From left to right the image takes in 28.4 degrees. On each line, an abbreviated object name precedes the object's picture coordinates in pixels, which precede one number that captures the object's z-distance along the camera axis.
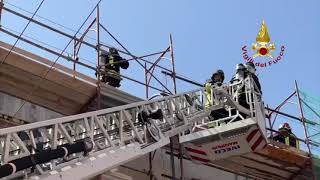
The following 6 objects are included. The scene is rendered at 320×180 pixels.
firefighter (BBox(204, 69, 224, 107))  11.86
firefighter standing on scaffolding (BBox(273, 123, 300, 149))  14.94
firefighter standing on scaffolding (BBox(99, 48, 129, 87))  13.13
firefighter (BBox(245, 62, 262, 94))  12.12
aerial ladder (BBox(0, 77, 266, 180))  7.35
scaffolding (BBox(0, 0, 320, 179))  12.13
